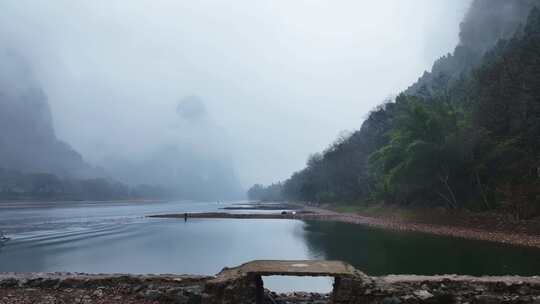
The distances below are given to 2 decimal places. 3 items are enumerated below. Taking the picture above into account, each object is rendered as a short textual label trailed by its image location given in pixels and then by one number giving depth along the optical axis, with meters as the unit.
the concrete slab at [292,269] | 11.20
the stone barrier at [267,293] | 11.27
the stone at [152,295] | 12.58
